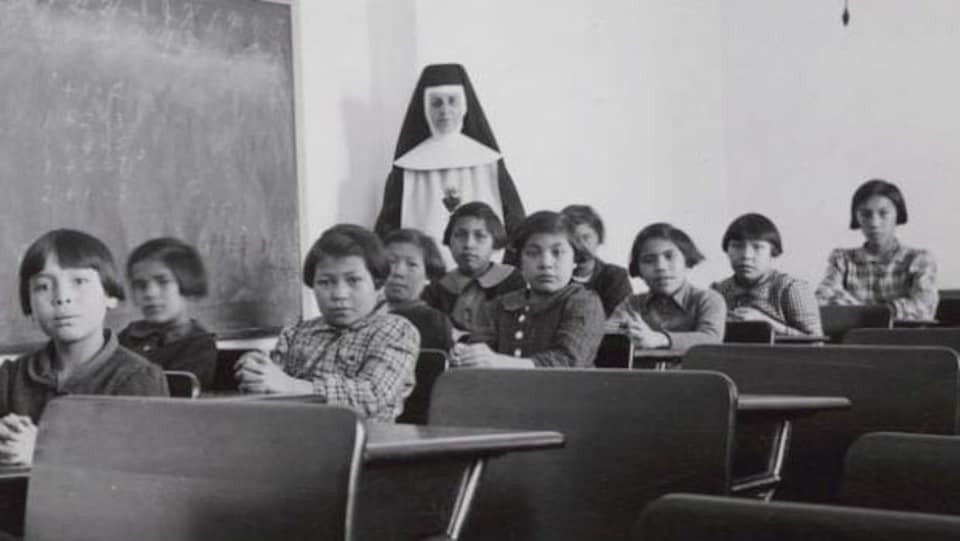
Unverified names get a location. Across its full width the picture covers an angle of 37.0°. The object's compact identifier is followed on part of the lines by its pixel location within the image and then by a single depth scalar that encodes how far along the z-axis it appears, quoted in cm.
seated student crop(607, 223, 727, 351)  493
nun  564
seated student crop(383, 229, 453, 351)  488
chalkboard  451
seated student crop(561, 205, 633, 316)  552
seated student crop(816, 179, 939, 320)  648
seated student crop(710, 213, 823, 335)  565
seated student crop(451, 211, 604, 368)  401
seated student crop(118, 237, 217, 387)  367
